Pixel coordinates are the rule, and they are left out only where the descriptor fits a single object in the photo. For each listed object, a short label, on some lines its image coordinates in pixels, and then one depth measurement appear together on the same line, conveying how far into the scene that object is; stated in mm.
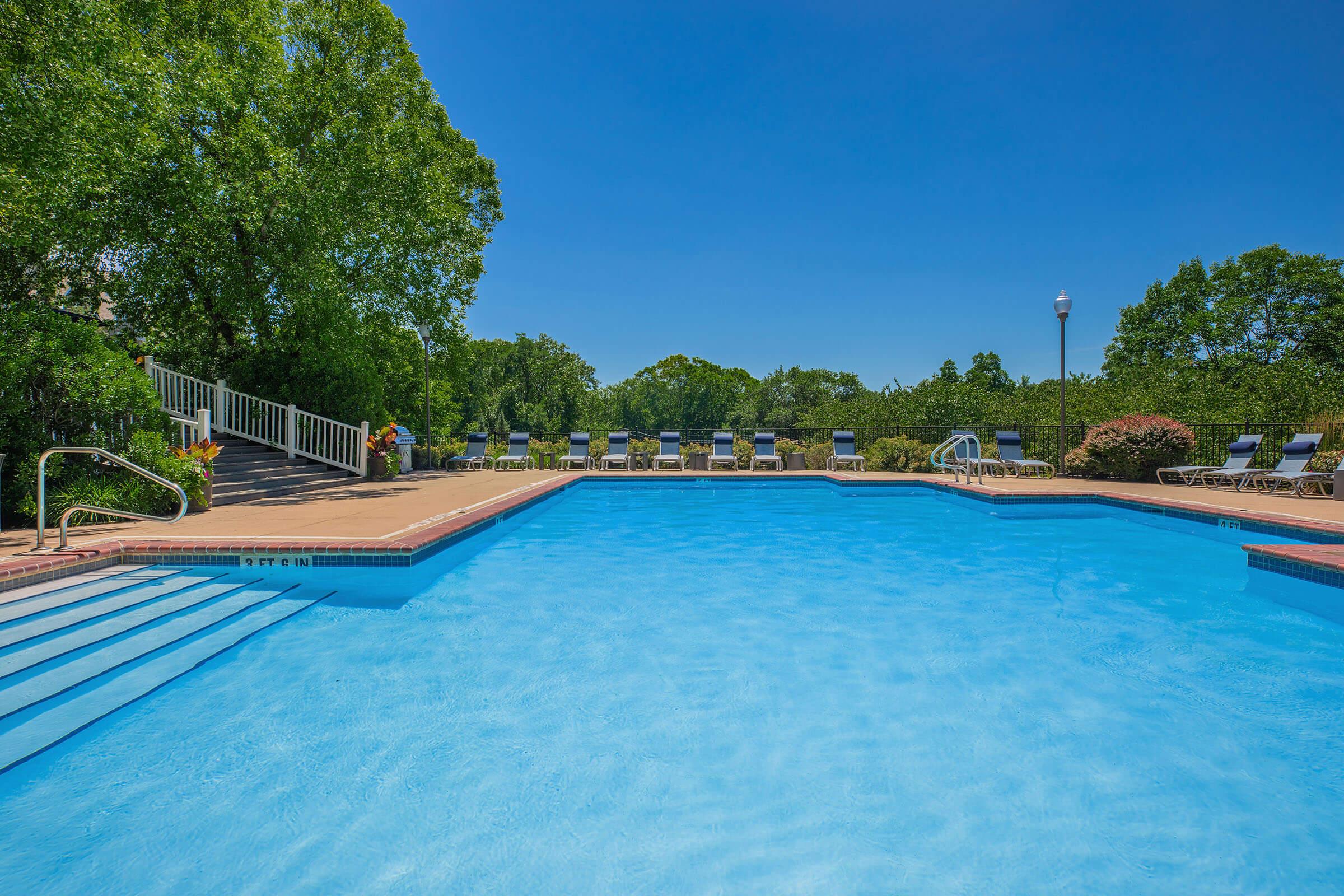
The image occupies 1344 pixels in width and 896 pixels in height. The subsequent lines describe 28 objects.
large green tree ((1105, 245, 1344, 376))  28297
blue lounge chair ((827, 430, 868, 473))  14391
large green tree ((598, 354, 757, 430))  40750
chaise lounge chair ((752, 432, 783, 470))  15008
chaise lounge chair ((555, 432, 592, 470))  15508
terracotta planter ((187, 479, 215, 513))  7336
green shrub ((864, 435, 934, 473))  13914
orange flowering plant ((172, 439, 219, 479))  7422
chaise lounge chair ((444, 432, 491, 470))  15211
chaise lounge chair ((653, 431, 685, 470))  15344
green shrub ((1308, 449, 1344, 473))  9125
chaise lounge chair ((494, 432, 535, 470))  15547
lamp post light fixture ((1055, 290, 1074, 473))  11422
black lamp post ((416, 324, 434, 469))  13531
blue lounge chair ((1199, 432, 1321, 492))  9328
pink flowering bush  11047
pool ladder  11148
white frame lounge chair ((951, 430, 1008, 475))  12219
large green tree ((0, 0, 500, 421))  7531
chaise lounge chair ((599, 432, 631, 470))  15055
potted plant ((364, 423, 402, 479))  11648
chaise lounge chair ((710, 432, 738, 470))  15234
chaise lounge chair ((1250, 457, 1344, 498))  8781
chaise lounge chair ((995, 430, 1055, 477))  12781
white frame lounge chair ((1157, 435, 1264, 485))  10227
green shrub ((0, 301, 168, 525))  6078
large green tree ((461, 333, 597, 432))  30766
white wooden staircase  9383
